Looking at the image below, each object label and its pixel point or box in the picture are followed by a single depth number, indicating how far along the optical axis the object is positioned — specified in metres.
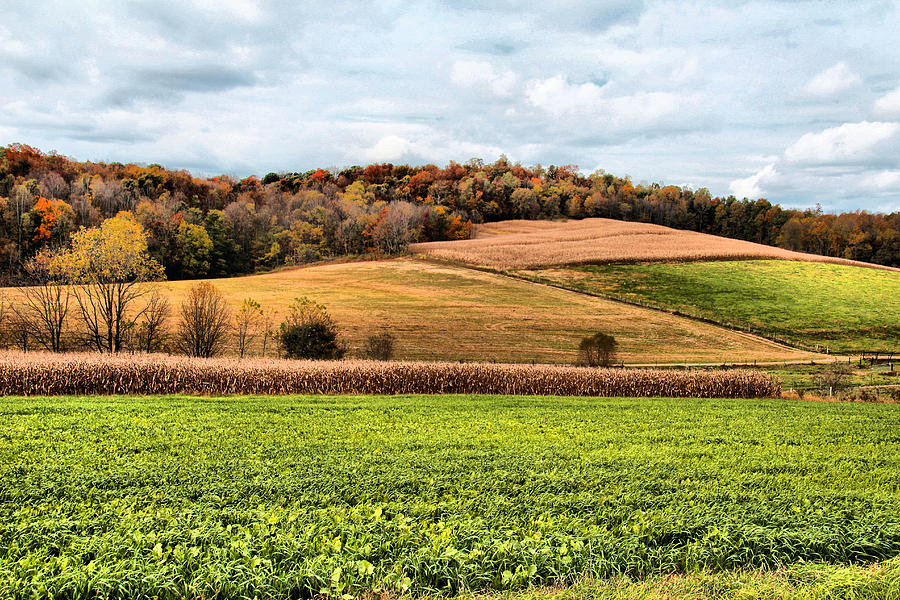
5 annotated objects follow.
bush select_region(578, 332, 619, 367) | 43.47
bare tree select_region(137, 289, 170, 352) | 41.81
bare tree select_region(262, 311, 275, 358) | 45.41
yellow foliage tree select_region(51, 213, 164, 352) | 44.78
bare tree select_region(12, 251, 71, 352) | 41.97
